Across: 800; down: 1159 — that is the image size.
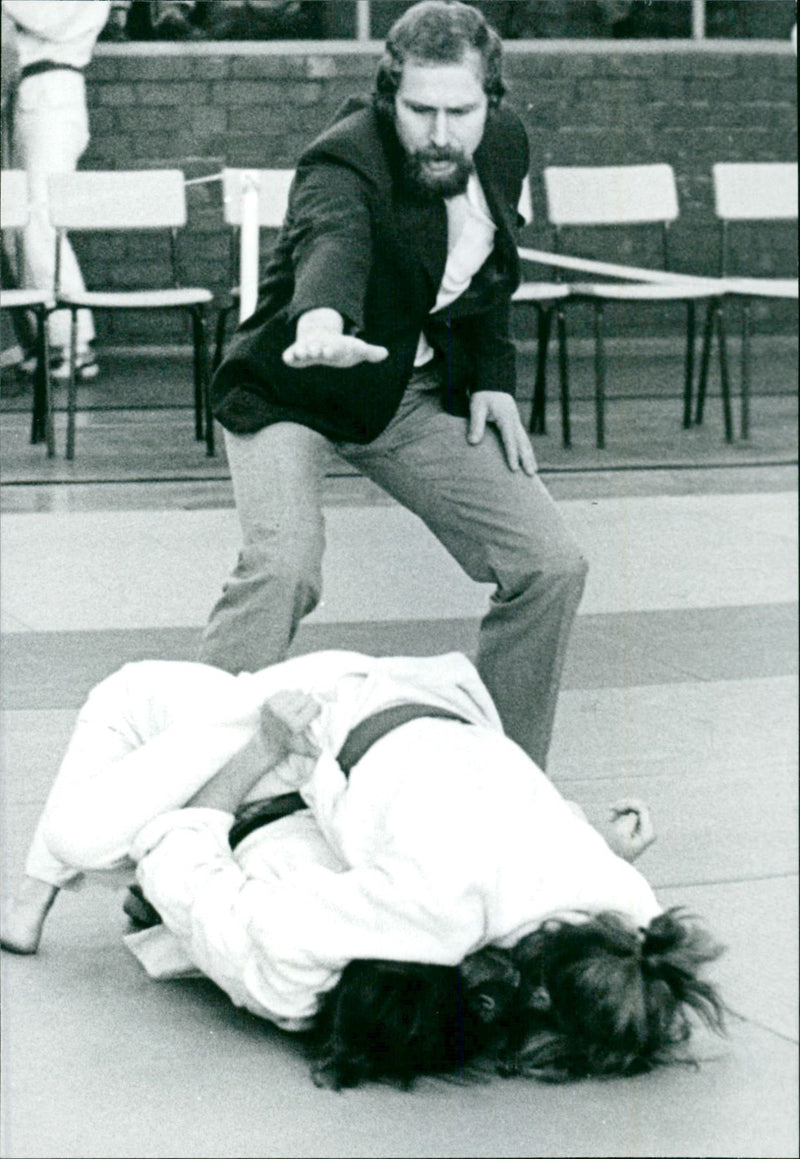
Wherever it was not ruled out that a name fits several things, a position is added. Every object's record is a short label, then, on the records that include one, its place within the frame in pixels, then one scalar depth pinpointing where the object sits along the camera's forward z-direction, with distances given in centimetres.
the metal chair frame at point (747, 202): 1017
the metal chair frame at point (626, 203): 1021
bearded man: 418
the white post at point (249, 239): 931
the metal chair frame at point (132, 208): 955
